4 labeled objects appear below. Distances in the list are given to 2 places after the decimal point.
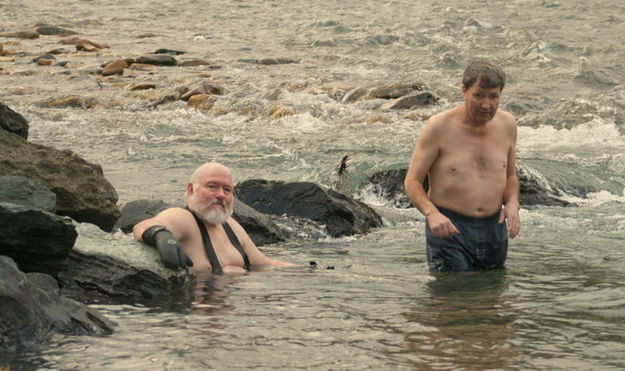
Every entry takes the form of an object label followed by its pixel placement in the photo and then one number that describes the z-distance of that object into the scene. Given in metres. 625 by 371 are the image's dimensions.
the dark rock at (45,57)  28.24
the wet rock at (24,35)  34.03
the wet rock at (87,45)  30.78
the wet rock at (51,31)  34.94
